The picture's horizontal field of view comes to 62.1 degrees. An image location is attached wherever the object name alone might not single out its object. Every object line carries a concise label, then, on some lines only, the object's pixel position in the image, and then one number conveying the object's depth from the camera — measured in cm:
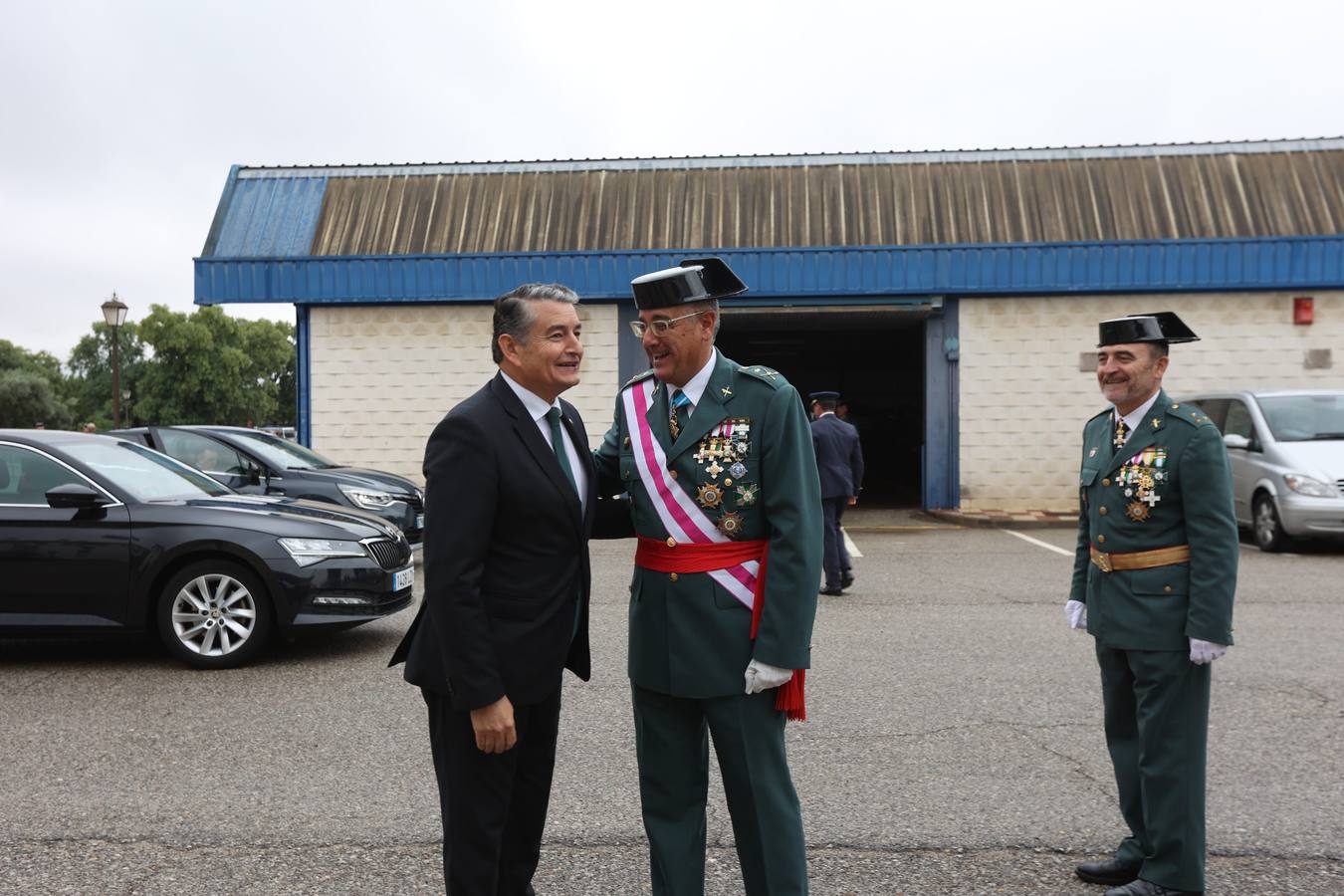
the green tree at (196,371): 8575
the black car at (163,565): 671
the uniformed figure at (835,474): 950
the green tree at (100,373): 9619
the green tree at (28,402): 8856
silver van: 1190
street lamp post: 2402
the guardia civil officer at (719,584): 287
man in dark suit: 274
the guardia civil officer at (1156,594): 337
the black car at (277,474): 1132
